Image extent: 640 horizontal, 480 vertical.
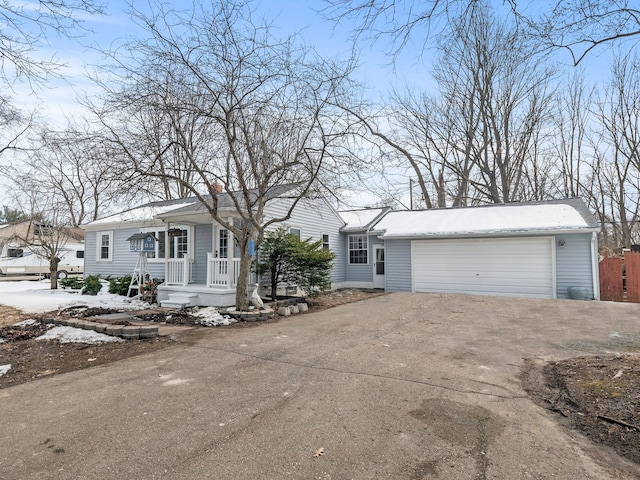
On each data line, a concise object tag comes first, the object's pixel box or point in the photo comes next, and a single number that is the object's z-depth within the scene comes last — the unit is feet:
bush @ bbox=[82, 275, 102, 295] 46.57
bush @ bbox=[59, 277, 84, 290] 52.19
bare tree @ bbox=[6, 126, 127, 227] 25.59
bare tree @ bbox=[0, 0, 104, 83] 13.46
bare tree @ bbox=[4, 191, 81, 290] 52.65
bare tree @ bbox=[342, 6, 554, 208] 64.23
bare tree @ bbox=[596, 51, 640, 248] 54.75
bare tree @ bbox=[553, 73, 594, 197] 63.26
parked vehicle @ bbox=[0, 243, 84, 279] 75.87
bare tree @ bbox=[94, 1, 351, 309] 25.23
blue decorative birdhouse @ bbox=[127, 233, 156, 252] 39.93
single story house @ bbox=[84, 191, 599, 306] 38.52
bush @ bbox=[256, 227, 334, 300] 35.47
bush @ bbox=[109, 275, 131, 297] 45.24
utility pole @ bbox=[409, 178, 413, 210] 80.38
